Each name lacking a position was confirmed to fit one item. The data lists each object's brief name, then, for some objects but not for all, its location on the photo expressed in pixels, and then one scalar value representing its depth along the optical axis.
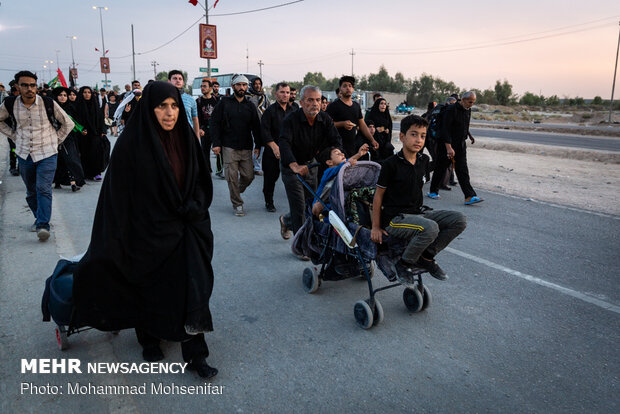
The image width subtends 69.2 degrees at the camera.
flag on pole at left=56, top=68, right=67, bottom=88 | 9.64
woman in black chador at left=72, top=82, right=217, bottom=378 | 2.84
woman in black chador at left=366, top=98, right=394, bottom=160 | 9.44
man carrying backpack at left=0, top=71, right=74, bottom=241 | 5.87
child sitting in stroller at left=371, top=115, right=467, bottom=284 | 3.56
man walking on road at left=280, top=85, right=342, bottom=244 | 5.70
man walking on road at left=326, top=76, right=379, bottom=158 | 7.51
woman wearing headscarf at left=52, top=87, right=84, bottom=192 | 8.84
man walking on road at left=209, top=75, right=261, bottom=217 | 7.75
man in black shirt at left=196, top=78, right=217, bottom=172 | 11.35
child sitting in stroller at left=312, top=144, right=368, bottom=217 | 4.47
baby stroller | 3.79
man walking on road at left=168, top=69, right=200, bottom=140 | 8.41
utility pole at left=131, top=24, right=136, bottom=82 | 45.69
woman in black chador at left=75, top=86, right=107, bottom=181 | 9.99
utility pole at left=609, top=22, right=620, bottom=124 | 45.52
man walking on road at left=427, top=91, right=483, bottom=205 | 8.53
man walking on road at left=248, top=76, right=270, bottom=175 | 11.29
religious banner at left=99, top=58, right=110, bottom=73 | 44.88
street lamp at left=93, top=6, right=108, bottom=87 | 44.08
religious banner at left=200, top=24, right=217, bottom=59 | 22.06
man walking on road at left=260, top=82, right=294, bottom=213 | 7.58
